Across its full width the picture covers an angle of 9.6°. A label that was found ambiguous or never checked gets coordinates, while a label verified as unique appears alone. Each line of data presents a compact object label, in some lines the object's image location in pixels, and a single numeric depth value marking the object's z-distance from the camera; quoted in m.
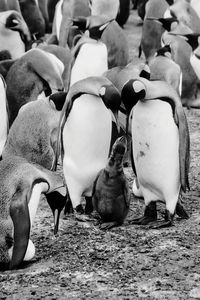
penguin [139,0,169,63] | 17.15
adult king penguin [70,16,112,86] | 12.28
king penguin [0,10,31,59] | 14.93
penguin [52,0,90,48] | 16.33
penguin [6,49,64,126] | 10.89
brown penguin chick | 7.74
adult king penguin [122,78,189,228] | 8.05
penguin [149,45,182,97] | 11.64
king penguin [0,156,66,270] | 6.87
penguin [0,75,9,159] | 10.39
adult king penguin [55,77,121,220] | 8.41
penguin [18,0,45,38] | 18.91
